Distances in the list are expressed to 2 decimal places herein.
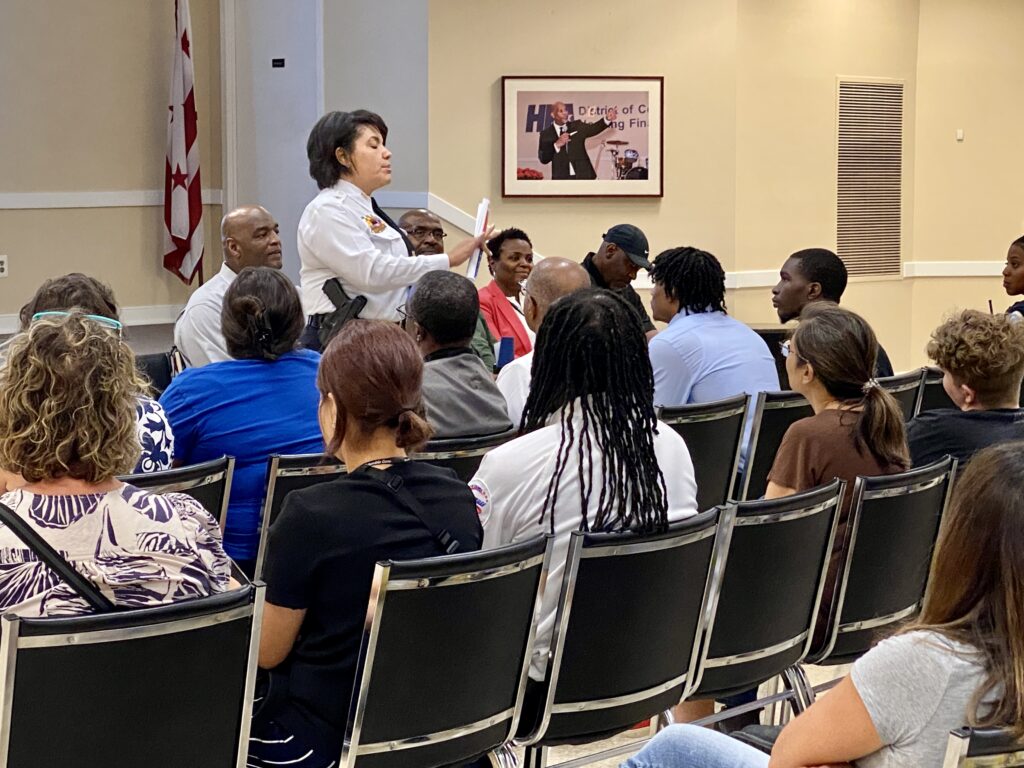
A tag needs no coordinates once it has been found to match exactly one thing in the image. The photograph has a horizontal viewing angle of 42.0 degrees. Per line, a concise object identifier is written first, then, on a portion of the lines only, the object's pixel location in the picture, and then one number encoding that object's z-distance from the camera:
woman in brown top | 3.12
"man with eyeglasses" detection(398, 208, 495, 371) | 6.14
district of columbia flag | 7.90
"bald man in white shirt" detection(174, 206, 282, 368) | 4.78
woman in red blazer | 5.52
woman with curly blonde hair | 2.03
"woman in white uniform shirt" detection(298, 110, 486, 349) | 4.80
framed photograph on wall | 7.79
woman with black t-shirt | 2.15
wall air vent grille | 8.89
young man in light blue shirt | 4.36
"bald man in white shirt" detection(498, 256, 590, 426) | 4.38
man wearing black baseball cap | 5.87
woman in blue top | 3.26
